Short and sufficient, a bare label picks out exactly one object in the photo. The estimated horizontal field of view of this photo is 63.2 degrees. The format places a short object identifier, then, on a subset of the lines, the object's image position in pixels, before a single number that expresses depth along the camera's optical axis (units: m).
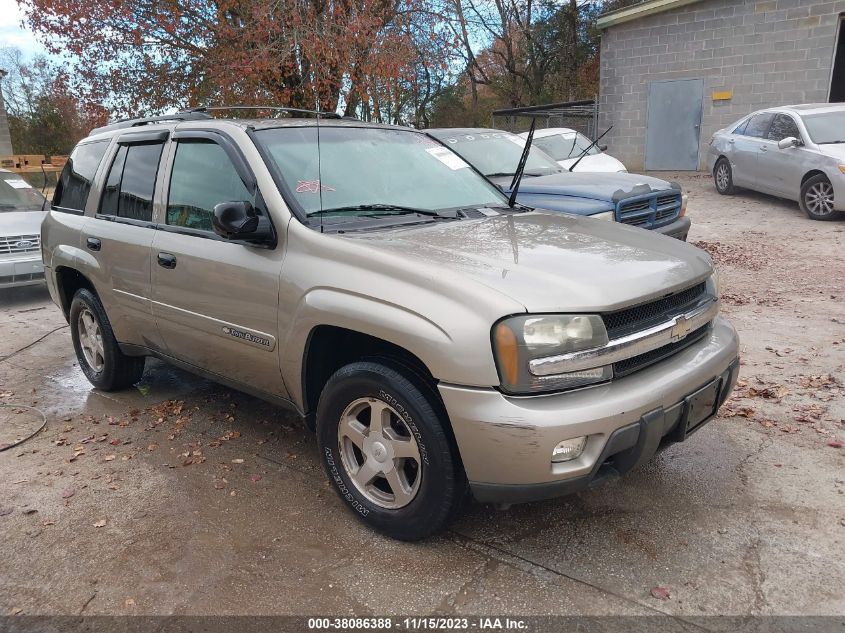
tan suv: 2.56
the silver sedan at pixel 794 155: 9.92
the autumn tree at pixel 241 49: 12.02
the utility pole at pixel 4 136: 27.95
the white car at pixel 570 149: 11.00
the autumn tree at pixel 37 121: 33.47
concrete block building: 14.70
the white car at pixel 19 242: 8.16
